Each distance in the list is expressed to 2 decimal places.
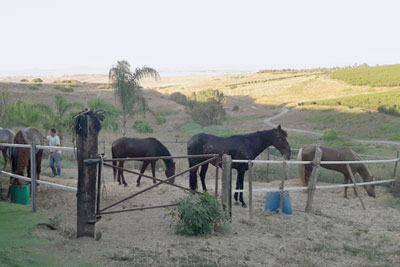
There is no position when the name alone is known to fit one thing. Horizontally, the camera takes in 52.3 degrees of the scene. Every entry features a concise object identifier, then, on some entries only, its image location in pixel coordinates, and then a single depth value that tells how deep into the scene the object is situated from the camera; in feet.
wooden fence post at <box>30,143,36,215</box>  24.18
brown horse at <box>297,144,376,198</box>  40.22
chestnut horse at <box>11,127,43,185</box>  28.91
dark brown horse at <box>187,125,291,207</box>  32.91
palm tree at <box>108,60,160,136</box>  67.67
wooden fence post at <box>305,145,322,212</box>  30.78
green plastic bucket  26.66
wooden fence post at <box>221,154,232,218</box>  23.44
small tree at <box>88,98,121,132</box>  68.03
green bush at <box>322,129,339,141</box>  118.21
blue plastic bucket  29.71
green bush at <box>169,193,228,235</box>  21.36
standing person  42.28
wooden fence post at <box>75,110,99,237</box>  19.43
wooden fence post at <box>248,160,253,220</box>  25.88
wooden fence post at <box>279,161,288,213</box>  29.30
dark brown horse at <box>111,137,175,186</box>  39.37
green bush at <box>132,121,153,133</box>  129.08
